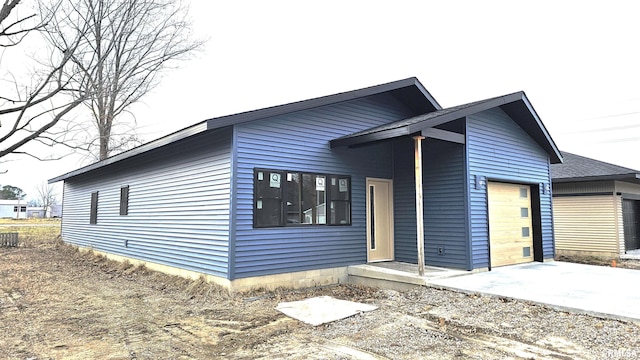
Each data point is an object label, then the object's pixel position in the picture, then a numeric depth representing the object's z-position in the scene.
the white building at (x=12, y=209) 64.69
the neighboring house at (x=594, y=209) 12.28
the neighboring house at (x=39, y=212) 69.41
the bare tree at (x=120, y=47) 10.18
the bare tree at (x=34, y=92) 8.87
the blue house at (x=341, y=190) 6.89
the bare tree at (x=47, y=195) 73.96
